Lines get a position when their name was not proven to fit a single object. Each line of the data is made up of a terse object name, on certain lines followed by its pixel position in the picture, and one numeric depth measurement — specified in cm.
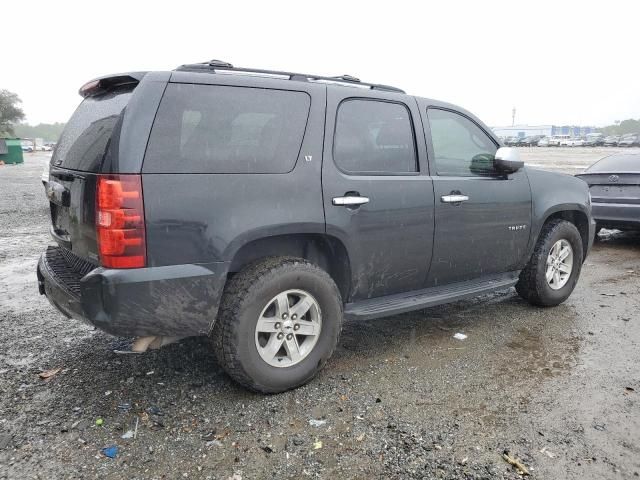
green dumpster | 3129
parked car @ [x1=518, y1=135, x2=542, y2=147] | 7169
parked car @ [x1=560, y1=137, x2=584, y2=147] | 6855
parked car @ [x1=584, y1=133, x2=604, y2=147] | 6848
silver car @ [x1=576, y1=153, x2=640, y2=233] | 747
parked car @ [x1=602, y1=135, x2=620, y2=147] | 6540
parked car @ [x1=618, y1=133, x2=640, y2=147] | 6074
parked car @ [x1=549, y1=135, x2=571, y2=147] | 6966
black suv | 273
